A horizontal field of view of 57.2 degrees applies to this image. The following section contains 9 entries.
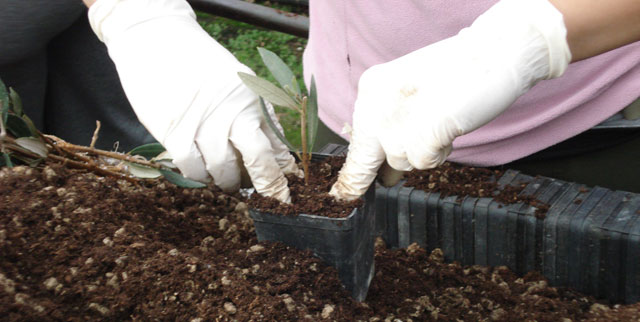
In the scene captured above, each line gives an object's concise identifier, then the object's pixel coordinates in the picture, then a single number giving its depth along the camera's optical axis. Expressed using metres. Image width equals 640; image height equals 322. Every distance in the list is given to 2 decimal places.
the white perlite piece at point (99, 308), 0.84
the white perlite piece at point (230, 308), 0.86
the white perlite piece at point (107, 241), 0.96
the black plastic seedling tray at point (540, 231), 1.05
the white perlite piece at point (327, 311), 0.90
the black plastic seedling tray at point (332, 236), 0.91
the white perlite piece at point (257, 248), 0.98
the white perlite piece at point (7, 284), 0.80
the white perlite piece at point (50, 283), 0.85
